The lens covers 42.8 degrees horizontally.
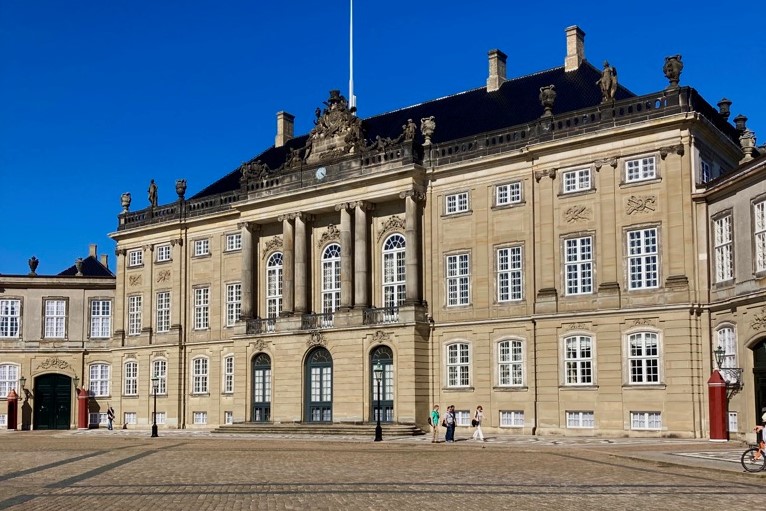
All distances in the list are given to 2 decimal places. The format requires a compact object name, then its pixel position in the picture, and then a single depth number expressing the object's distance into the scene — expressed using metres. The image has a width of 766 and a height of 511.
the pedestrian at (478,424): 38.97
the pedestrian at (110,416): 58.39
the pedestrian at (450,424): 38.12
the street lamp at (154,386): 48.06
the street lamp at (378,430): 39.53
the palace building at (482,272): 38.22
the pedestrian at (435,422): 38.39
